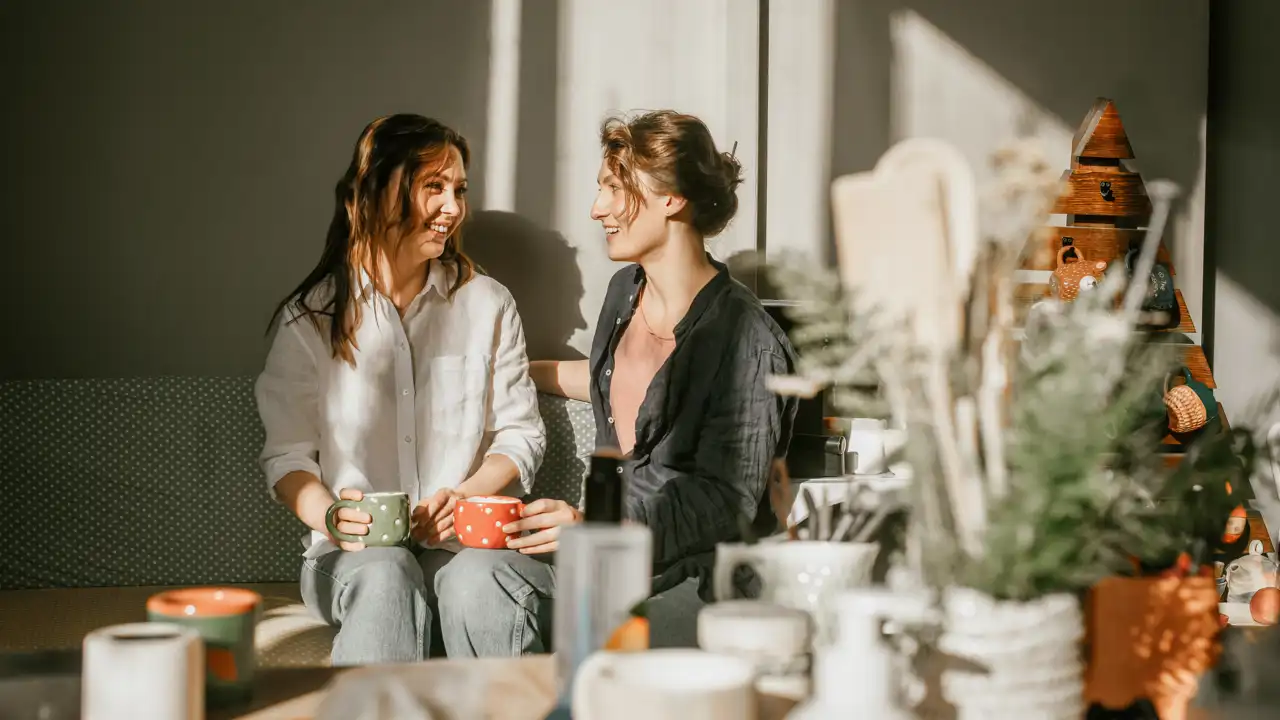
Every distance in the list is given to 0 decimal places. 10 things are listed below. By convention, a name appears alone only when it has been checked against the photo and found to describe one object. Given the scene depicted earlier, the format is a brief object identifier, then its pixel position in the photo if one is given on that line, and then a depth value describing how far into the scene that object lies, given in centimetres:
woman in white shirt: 212
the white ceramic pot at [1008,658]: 88
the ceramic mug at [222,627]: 107
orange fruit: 100
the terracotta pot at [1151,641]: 103
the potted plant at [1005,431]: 86
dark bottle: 104
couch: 231
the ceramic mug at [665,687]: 83
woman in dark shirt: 194
